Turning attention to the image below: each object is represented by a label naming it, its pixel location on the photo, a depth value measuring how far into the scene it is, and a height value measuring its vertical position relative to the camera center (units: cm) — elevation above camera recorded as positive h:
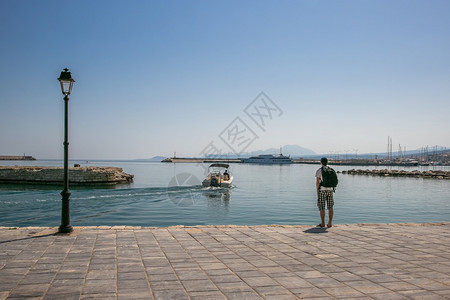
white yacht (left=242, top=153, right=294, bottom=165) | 17038 +28
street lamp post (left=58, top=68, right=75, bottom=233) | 845 +76
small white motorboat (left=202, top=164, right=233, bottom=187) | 3897 -239
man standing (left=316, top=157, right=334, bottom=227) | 983 -95
